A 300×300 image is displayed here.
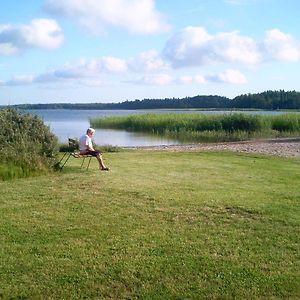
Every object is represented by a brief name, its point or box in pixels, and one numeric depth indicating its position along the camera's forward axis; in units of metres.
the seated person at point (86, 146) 11.66
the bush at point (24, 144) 10.20
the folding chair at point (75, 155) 11.54
